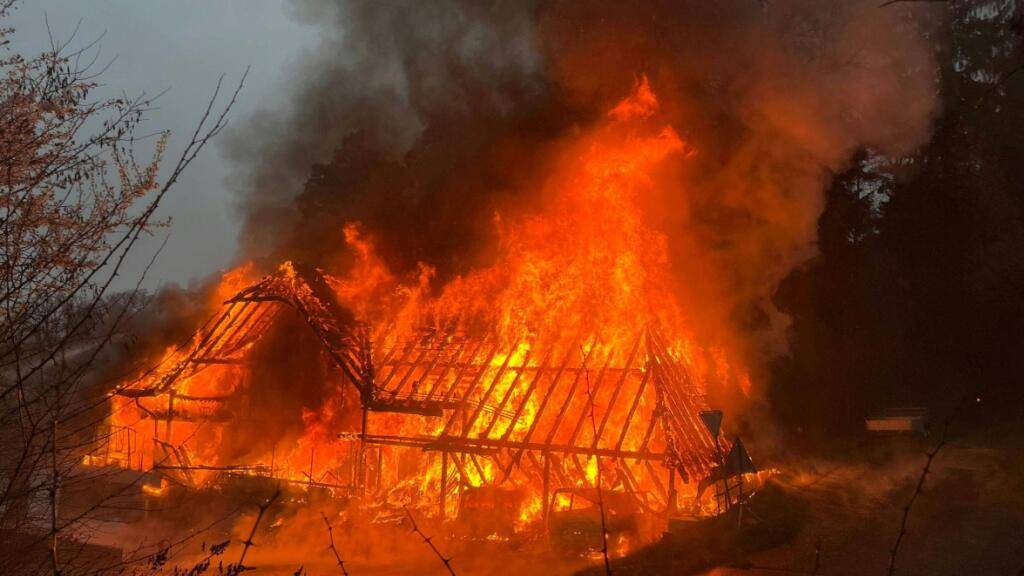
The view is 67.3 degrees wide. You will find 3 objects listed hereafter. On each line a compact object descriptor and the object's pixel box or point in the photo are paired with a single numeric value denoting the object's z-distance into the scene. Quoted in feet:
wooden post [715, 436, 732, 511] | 48.26
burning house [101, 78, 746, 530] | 54.34
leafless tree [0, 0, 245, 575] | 14.66
